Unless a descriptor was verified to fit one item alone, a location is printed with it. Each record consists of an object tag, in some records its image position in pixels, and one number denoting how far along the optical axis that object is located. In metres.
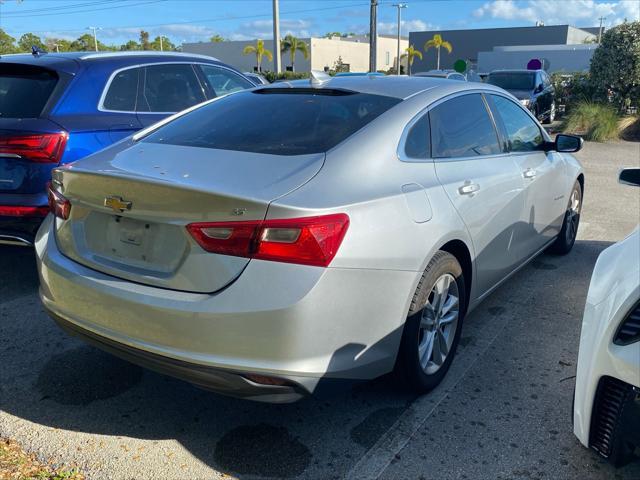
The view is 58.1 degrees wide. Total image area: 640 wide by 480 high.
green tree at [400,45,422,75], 59.78
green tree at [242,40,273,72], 61.31
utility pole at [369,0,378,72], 22.88
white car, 1.98
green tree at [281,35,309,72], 61.38
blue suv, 4.09
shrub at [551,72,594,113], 17.05
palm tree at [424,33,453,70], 59.53
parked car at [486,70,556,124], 16.55
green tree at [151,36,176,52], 103.01
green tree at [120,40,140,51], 78.96
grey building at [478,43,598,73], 39.75
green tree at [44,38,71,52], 83.21
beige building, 64.38
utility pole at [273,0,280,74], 30.18
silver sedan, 2.27
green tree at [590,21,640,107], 15.72
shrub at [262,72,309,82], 42.36
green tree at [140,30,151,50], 104.76
